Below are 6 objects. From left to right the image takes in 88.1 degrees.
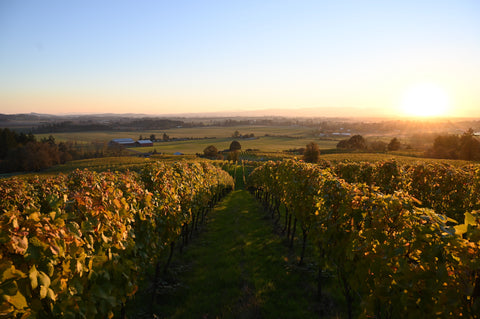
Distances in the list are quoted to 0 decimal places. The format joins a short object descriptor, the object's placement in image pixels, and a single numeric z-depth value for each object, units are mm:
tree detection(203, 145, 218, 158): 72562
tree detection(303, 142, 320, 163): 55500
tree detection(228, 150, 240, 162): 62794
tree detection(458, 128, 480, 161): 50250
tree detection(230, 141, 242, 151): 82250
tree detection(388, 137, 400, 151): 72812
